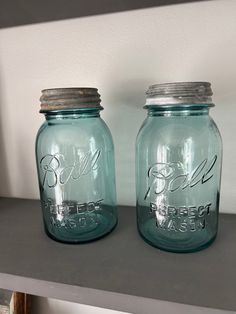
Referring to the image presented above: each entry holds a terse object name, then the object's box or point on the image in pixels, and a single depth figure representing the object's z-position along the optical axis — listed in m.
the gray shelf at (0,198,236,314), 0.29
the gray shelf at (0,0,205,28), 0.44
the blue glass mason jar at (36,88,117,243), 0.44
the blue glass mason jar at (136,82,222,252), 0.41
